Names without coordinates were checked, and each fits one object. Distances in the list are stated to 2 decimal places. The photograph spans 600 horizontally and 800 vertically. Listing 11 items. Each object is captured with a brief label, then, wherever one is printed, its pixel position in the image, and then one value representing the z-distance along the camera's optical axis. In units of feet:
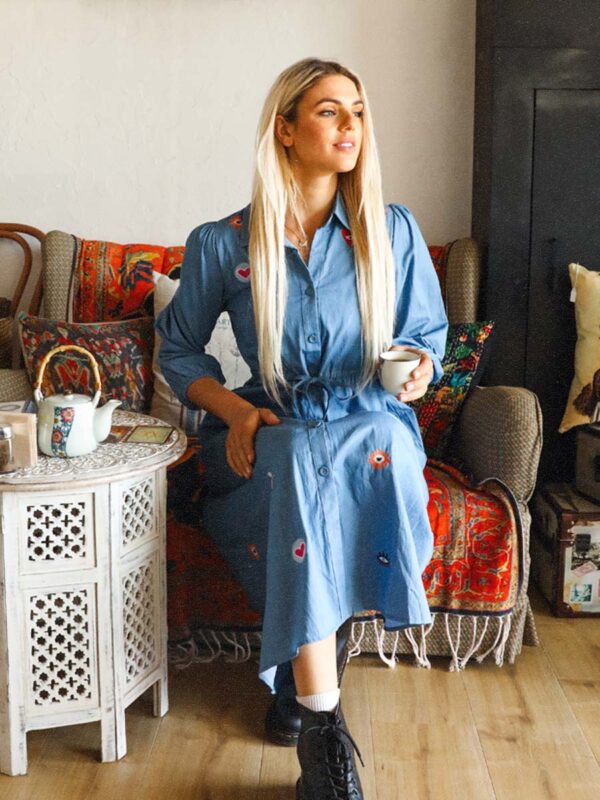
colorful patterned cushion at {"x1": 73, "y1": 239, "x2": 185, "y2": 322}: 8.53
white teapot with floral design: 5.57
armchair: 6.86
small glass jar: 5.31
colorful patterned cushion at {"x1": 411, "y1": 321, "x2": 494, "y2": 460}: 7.57
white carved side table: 5.31
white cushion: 7.90
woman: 5.34
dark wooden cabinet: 8.23
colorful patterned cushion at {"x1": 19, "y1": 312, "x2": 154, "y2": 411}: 7.74
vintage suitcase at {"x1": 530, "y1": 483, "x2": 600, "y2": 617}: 7.66
